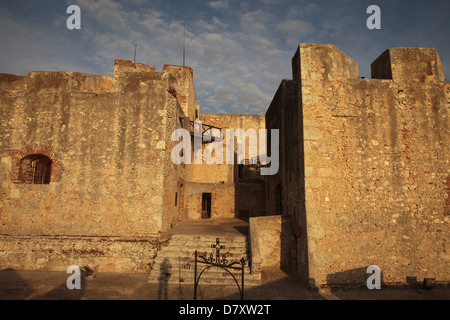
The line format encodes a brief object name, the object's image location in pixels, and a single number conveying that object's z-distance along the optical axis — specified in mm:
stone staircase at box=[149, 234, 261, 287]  7055
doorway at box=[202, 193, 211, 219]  17047
